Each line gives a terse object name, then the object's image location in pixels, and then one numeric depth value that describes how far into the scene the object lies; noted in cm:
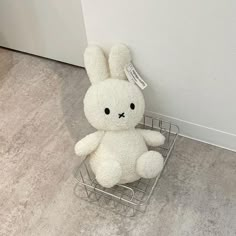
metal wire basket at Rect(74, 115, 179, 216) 127
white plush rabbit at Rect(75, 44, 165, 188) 121
